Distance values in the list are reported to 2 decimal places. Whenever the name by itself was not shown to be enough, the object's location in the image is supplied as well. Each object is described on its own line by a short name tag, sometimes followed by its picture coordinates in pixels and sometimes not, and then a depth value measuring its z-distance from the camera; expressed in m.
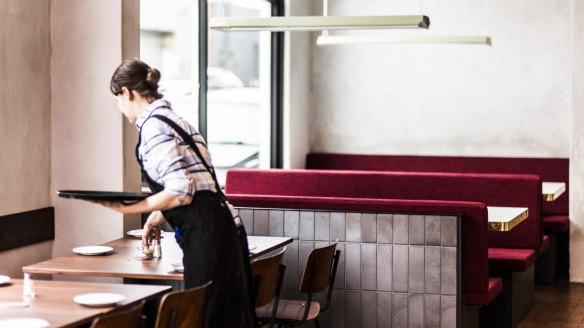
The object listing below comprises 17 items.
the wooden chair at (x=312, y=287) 4.76
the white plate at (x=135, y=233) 5.12
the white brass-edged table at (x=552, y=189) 7.41
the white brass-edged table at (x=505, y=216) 5.66
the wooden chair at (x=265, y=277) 4.29
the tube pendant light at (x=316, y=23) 5.62
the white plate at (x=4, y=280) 3.77
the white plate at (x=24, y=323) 2.98
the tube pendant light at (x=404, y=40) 7.42
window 7.85
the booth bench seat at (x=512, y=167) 8.35
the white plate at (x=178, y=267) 4.08
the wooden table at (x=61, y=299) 3.18
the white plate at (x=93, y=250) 4.56
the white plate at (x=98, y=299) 3.34
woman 3.78
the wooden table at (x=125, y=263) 4.07
